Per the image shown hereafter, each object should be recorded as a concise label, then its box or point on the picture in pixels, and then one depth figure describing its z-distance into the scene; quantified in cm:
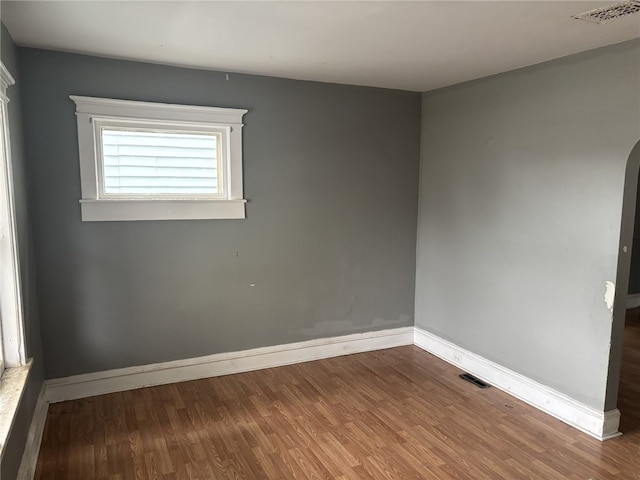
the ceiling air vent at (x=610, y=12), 207
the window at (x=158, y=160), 310
